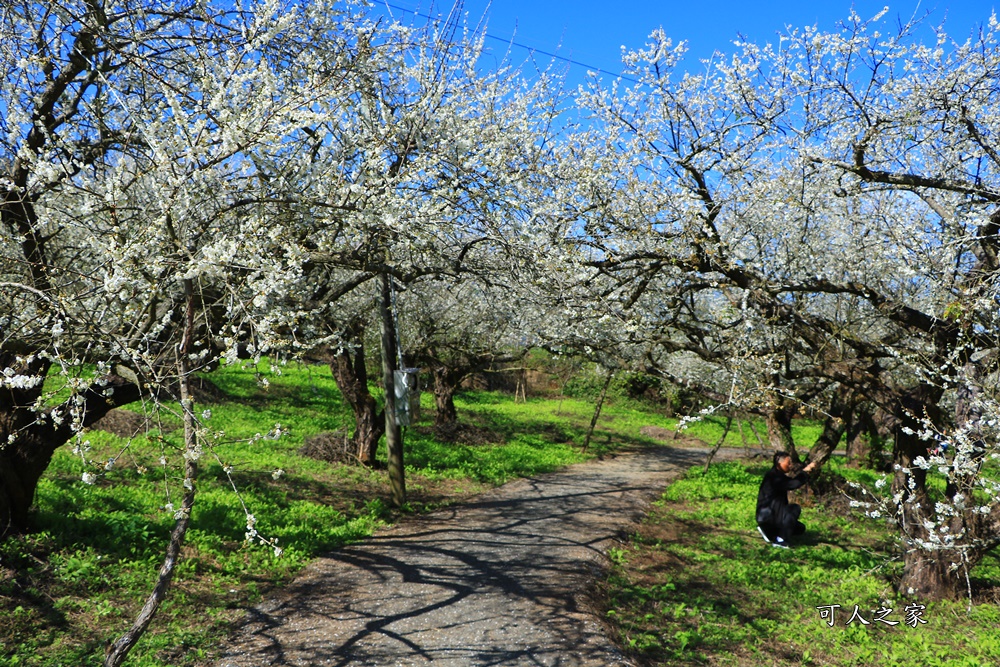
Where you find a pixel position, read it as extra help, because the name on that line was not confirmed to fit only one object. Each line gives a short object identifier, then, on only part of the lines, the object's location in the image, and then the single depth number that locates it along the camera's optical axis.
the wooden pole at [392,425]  10.04
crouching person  9.48
